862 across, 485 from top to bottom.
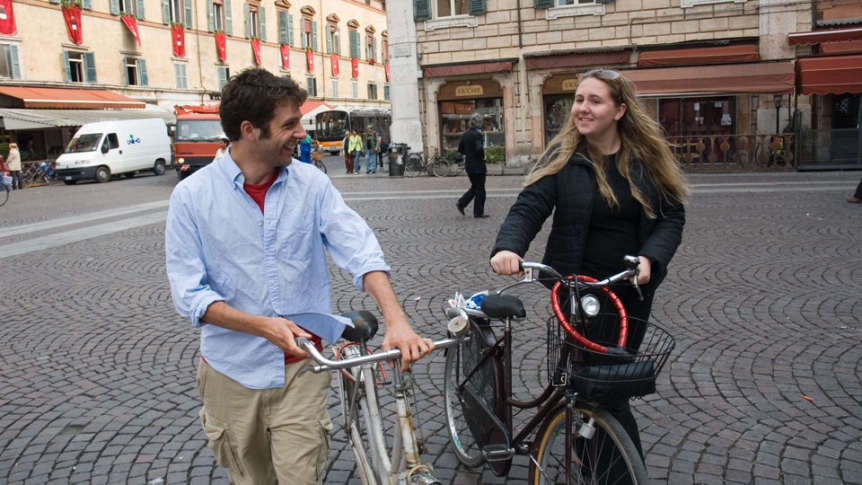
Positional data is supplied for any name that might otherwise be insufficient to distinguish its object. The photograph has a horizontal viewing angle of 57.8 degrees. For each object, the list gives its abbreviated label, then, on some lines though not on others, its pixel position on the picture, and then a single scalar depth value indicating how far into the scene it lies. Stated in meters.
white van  26.52
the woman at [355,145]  25.53
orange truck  25.64
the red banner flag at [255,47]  43.59
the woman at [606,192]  2.95
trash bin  23.17
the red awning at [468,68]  22.88
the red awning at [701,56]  20.34
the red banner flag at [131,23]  35.21
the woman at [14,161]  25.03
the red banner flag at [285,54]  46.06
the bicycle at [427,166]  22.44
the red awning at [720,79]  19.14
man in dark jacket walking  11.84
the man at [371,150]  25.43
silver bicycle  2.16
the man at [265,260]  2.35
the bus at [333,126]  42.41
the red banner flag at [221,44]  40.75
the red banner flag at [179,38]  38.06
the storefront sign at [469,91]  23.69
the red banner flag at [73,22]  32.59
